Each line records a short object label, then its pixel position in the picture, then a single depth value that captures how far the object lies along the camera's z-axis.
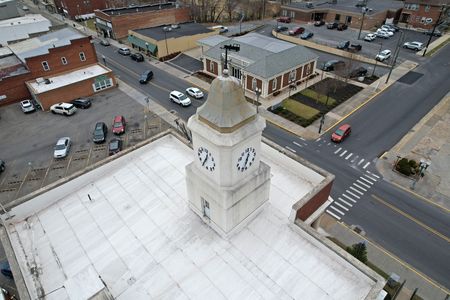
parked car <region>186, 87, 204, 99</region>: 50.43
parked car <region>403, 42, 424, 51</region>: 66.41
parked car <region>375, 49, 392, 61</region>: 60.82
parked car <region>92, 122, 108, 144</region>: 40.44
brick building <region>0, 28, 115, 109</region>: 49.69
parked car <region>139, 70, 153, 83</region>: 55.91
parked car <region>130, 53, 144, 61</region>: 65.45
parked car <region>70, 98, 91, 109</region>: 48.81
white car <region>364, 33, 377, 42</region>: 71.56
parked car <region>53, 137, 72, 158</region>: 37.88
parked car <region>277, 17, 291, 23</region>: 87.31
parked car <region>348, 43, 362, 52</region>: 65.56
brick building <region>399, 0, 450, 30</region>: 74.43
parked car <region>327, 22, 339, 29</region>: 79.44
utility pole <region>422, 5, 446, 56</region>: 64.44
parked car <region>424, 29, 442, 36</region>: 74.94
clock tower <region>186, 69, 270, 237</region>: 12.54
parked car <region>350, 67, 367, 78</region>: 55.69
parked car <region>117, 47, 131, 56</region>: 68.94
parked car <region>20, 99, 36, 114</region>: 47.98
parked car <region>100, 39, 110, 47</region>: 75.62
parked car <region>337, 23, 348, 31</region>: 78.44
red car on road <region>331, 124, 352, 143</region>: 39.25
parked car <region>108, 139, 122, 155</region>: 37.88
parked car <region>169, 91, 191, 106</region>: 48.06
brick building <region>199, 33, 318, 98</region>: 48.88
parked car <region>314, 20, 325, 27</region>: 82.38
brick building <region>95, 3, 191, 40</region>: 77.20
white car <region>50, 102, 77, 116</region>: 46.91
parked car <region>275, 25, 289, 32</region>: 79.09
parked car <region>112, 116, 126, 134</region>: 41.81
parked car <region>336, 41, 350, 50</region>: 66.16
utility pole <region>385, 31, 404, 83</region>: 53.81
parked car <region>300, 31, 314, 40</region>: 72.62
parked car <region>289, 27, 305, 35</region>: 76.62
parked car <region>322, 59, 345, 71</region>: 57.84
